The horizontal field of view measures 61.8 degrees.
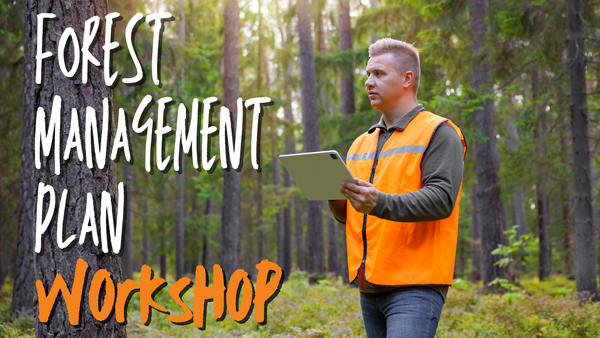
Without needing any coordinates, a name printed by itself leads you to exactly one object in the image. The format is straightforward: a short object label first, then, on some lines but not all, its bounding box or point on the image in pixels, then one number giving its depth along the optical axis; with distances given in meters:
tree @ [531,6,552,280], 10.38
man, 2.25
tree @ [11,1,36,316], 8.33
